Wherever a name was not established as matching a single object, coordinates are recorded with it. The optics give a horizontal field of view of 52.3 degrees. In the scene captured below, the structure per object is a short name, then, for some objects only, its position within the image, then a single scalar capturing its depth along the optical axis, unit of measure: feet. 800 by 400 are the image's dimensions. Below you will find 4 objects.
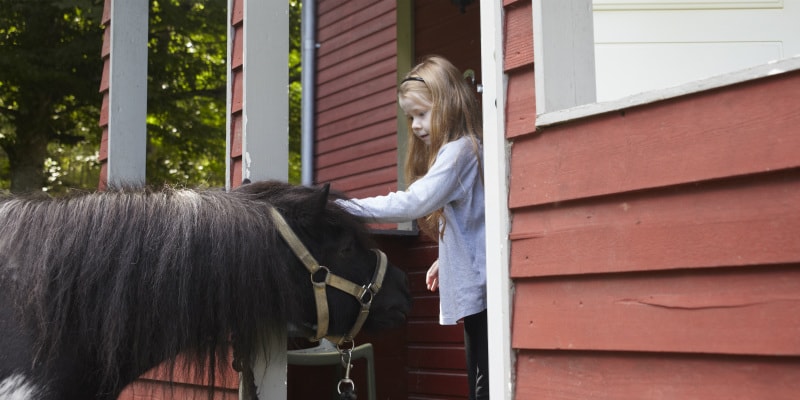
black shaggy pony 7.47
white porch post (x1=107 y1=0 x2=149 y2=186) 13.92
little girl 8.25
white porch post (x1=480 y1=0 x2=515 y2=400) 6.89
